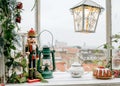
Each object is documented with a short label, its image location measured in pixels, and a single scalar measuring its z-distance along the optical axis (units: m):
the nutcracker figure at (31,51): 1.72
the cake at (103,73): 1.79
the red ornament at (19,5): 1.65
